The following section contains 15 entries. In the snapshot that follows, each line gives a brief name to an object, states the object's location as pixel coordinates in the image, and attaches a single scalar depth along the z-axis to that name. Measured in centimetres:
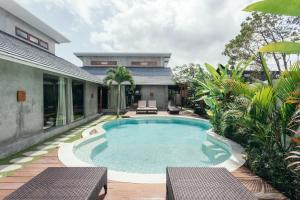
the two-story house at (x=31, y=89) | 510
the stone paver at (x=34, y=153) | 499
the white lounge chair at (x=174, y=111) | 1415
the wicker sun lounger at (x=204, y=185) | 212
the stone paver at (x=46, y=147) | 553
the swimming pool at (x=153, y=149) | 527
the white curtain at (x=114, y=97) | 1709
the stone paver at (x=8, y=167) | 389
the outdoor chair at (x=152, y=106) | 1470
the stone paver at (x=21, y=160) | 444
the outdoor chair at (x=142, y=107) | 1473
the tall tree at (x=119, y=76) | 1333
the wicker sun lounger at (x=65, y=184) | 211
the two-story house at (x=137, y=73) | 1734
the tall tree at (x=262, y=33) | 1298
